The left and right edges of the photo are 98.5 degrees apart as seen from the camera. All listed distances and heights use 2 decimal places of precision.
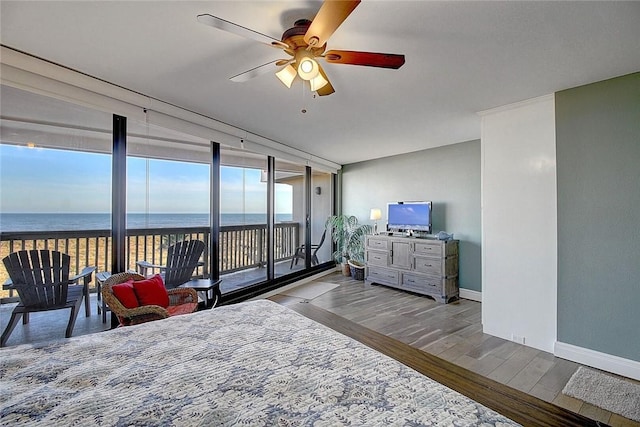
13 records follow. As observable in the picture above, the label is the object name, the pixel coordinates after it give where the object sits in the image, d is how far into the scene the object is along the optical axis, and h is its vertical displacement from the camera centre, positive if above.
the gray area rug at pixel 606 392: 1.86 -1.30
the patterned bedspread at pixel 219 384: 0.89 -0.64
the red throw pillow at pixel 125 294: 2.21 -0.63
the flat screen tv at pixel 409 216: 4.66 +0.00
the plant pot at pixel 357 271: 5.46 -1.10
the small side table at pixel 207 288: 2.92 -0.76
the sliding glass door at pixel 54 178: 2.09 +0.32
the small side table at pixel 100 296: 2.54 -0.75
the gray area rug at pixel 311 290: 4.46 -1.27
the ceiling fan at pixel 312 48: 1.31 +0.96
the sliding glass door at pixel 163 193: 2.82 +0.27
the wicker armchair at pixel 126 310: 2.15 -0.74
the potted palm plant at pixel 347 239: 5.79 -0.49
